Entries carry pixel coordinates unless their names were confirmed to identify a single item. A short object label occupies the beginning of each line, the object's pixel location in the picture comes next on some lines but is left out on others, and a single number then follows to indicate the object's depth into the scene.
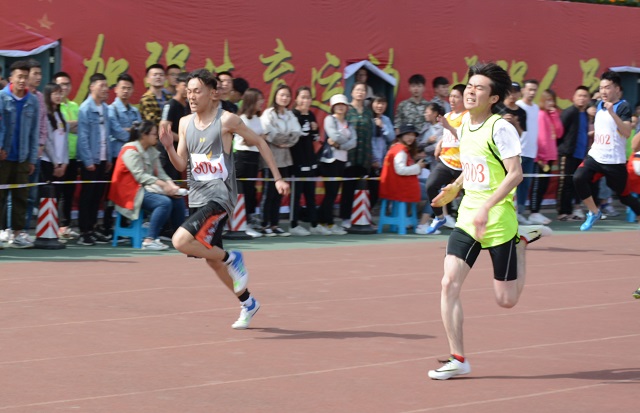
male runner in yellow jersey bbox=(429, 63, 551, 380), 7.56
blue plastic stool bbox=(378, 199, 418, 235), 16.98
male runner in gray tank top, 9.23
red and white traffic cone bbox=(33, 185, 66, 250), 13.96
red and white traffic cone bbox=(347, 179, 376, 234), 16.91
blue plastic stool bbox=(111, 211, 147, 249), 14.45
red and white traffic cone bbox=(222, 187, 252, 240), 15.63
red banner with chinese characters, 16.05
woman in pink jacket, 19.30
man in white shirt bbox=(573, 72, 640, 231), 15.05
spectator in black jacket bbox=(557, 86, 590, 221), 19.91
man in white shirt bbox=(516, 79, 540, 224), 18.70
